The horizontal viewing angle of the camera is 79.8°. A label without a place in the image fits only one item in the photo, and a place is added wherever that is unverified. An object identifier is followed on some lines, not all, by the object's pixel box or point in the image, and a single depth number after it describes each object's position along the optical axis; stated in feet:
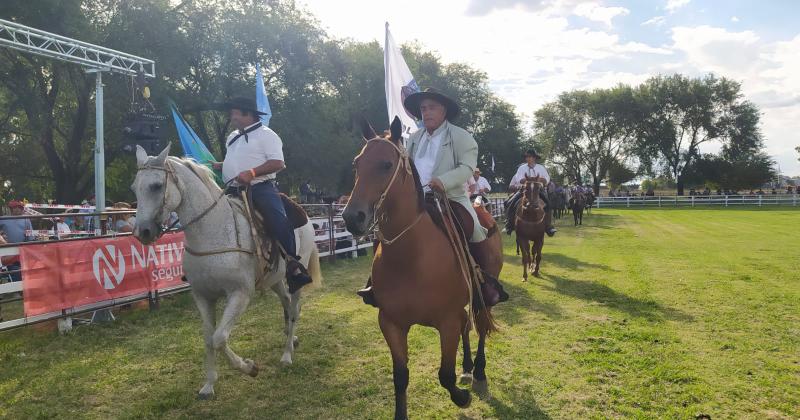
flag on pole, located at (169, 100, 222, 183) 44.14
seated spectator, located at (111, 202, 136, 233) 30.76
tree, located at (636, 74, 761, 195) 192.54
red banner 22.16
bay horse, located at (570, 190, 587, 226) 86.89
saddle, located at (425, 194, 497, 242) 13.45
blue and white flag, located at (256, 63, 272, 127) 40.98
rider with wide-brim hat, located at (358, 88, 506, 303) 14.28
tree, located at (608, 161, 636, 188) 211.84
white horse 14.39
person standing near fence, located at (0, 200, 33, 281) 31.70
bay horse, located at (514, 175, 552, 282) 36.04
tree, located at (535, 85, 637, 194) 197.88
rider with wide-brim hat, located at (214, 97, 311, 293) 17.60
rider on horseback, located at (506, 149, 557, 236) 38.73
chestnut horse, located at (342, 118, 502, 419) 11.17
